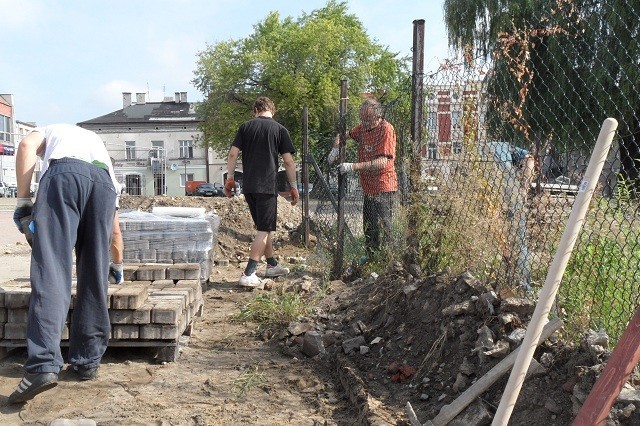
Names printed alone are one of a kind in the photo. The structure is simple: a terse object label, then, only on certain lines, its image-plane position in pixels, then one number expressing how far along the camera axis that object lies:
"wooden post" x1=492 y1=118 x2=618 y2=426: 2.21
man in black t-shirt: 6.90
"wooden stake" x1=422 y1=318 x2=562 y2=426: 2.93
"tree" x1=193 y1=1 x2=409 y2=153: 37.91
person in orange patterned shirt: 6.21
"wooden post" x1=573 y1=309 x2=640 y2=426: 2.13
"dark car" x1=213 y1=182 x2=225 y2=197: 49.18
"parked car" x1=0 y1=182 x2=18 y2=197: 44.00
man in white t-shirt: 3.53
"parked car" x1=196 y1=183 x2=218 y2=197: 49.03
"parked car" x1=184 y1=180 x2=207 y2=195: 55.00
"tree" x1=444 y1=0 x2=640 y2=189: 3.44
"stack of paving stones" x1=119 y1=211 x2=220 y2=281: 7.01
